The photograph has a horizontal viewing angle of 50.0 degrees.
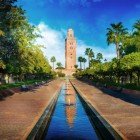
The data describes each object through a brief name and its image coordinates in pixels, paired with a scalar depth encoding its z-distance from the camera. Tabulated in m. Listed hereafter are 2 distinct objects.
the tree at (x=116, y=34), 31.48
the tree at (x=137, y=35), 24.21
